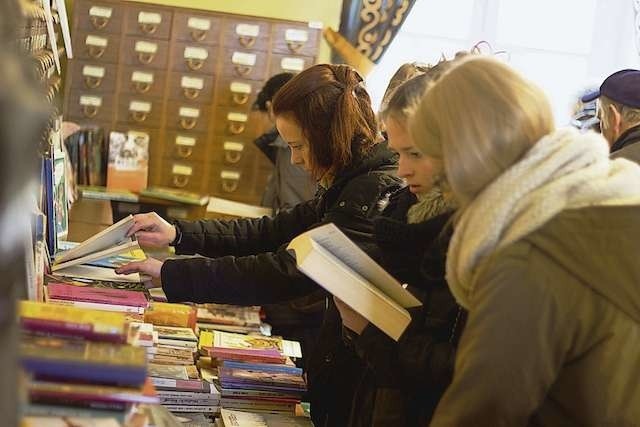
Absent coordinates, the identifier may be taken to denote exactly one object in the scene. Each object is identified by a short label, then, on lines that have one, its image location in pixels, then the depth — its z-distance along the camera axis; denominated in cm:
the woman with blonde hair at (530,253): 167
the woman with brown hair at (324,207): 269
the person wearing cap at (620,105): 388
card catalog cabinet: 614
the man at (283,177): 525
